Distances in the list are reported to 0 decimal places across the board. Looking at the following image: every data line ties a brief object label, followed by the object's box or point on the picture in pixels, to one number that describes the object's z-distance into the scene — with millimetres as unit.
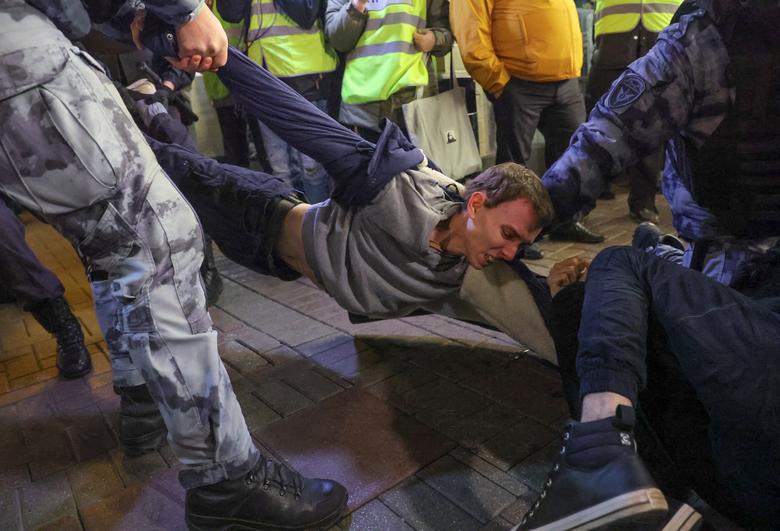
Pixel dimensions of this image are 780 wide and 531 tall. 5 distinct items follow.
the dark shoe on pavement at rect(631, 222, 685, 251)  1912
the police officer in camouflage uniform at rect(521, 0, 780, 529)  1120
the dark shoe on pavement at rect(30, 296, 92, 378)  2498
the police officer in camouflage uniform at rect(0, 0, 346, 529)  1113
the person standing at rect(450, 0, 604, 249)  3316
